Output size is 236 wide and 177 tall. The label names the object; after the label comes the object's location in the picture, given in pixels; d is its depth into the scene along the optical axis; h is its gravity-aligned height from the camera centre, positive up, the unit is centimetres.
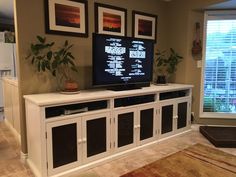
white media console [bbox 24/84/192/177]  202 -70
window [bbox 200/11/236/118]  364 +0
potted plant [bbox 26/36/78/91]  239 +7
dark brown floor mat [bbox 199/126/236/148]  296 -108
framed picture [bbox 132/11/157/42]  339 +71
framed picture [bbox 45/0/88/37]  250 +63
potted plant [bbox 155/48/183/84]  366 +6
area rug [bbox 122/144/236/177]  199 -104
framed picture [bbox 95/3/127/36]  292 +70
